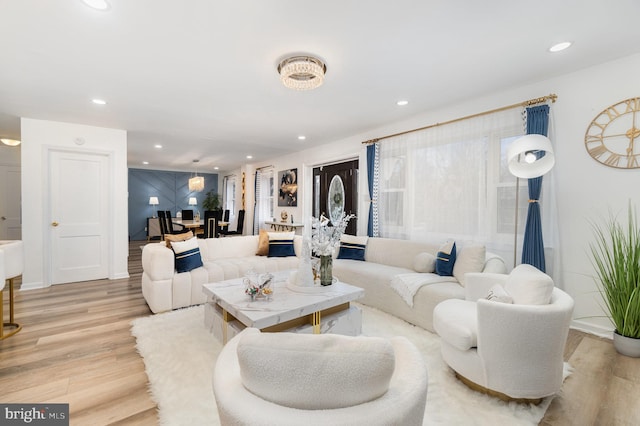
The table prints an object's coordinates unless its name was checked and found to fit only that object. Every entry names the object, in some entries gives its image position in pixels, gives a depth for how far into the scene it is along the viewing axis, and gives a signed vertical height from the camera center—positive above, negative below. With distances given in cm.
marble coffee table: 219 -80
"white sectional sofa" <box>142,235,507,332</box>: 299 -78
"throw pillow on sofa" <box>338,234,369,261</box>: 438 -59
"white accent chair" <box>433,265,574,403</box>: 171 -82
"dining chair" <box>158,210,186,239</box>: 704 -33
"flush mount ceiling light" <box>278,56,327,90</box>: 242 +120
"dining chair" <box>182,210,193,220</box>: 891 -14
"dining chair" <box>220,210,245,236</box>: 853 -40
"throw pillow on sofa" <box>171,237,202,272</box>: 352 -57
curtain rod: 296 +115
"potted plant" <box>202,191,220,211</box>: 1015 +24
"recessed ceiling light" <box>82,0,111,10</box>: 183 +133
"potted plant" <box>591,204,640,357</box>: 235 -63
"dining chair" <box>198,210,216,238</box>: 648 -33
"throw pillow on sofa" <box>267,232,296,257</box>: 450 -56
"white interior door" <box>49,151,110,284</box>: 452 -10
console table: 662 -38
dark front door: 555 +48
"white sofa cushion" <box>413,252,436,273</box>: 344 -64
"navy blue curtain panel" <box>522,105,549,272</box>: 296 -5
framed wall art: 692 +54
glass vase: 280 -58
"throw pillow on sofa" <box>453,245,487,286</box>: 299 -54
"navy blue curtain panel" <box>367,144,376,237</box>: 483 +62
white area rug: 169 -120
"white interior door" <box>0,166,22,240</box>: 569 +14
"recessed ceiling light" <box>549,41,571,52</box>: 235 +136
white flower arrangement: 274 -27
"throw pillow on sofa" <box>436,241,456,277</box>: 324 -58
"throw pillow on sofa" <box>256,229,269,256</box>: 457 -56
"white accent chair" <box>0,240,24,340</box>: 251 -52
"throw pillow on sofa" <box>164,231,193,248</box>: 368 -37
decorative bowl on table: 243 -66
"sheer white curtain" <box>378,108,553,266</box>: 330 +33
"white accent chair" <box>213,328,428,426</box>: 79 -49
